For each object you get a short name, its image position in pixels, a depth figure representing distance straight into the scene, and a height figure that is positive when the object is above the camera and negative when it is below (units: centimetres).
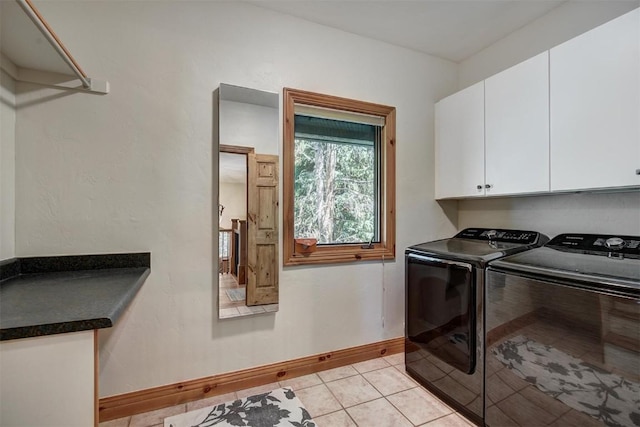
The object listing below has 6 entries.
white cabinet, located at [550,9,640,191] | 138 +57
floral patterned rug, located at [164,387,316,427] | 159 -116
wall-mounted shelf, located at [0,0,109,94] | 104 +74
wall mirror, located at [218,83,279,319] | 188 +10
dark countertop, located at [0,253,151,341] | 83 -31
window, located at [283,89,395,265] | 220 +31
